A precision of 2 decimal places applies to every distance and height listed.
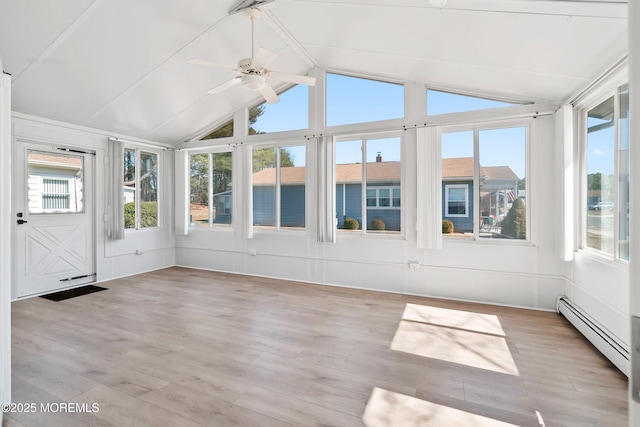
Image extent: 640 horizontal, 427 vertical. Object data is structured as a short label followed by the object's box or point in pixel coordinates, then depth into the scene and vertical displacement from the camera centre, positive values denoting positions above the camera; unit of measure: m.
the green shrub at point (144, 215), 5.73 -0.03
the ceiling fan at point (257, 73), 2.95 +1.36
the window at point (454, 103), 4.20 +1.46
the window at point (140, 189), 5.75 +0.45
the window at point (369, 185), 4.75 +0.41
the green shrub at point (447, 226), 4.45 -0.21
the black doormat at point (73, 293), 4.43 -1.15
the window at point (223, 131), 5.98 +1.54
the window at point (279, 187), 5.41 +0.44
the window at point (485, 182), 4.12 +0.38
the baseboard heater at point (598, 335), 2.52 -1.13
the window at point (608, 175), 2.74 +0.33
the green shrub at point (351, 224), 5.02 -0.19
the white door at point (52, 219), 4.39 -0.07
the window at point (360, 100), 4.72 +1.71
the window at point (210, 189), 6.07 +0.46
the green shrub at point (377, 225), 4.84 -0.21
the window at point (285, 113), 5.34 +1.71
